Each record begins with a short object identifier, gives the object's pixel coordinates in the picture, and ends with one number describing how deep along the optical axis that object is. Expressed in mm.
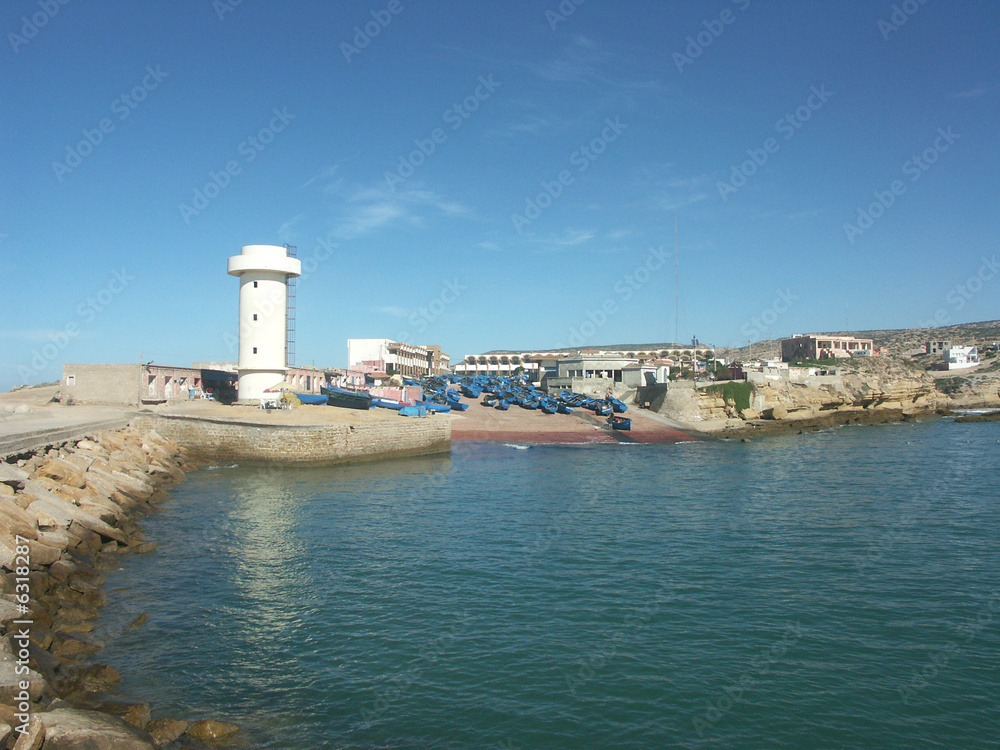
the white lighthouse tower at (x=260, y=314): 42906
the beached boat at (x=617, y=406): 60891
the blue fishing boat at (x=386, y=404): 50250
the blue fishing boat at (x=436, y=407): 53450
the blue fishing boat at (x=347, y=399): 47219
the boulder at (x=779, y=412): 61750
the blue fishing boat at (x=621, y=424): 52178
